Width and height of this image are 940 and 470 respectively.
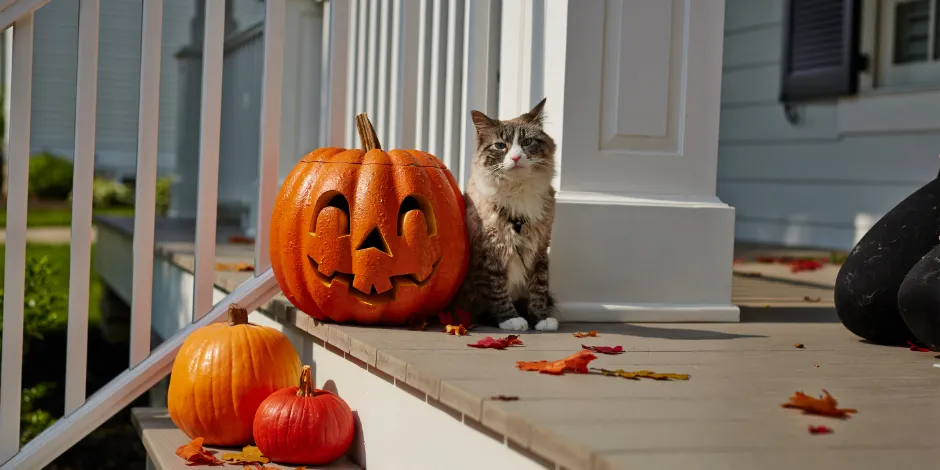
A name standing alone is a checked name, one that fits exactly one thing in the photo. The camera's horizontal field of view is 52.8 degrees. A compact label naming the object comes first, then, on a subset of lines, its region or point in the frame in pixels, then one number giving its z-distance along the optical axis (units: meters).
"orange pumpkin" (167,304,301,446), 1.99
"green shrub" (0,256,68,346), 4.00
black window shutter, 4.88
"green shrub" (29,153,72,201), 10.06
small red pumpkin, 1.85
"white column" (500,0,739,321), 2.43
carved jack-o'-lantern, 2.13
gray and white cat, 2.23
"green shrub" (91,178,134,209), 9.82
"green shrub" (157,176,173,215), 9.12
